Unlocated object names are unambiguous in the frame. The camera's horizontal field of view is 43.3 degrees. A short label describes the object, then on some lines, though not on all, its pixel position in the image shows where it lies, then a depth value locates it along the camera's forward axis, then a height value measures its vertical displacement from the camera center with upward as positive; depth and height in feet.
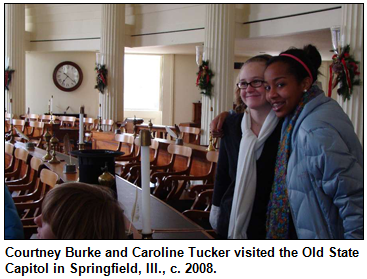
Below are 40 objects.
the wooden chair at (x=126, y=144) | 20.41 -1.65
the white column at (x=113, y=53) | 39.37 +4.99
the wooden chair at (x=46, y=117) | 40.77 -0.59
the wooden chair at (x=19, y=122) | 33.68 -0.89
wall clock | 50.24 +3.76
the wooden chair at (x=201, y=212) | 10.34 -2.34
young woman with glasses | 6.00 -0.62
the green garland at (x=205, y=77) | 31.48 +2.36
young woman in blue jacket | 4.81 -0.51
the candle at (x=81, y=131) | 11.77 -0.52
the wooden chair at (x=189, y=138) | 32.41 -1.90
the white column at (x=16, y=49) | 46.06 +6.11
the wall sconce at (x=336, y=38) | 21.93 +3.61
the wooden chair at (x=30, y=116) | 41.06 -0.55
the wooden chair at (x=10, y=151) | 17.86 -1.62
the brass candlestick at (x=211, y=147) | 18.60 -1.41
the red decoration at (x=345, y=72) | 21.61 +1.96
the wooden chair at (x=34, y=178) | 13.26 -2.09
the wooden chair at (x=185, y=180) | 14.47 -2.22
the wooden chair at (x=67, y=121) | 39.34 -0.95
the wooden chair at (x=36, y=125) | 30.70 -1.04
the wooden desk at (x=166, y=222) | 7.02 -1.87
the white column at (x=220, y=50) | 31.09 +4.24
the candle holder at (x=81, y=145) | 11.97 -0.91
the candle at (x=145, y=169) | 4.67 -0.58
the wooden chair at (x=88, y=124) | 34.57 -1.21
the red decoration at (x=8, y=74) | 45.85 +3.56
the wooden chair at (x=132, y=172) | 17.22 -2.32
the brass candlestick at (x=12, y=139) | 22.07 -1.40
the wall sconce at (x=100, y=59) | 40.09 +4.50
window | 53.36 +3.33
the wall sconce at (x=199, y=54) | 30.92 +3.90
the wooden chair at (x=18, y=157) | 15.77 -1.66
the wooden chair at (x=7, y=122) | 37.28 -1.01
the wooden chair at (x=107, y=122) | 31.04 -0.75
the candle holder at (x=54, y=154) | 15.01 -1.46
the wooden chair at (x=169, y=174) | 14.70 -2.18
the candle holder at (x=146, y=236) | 4.96 -1.34
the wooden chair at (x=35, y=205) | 9.42 -2.28
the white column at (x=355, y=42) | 21.70 +3.37
